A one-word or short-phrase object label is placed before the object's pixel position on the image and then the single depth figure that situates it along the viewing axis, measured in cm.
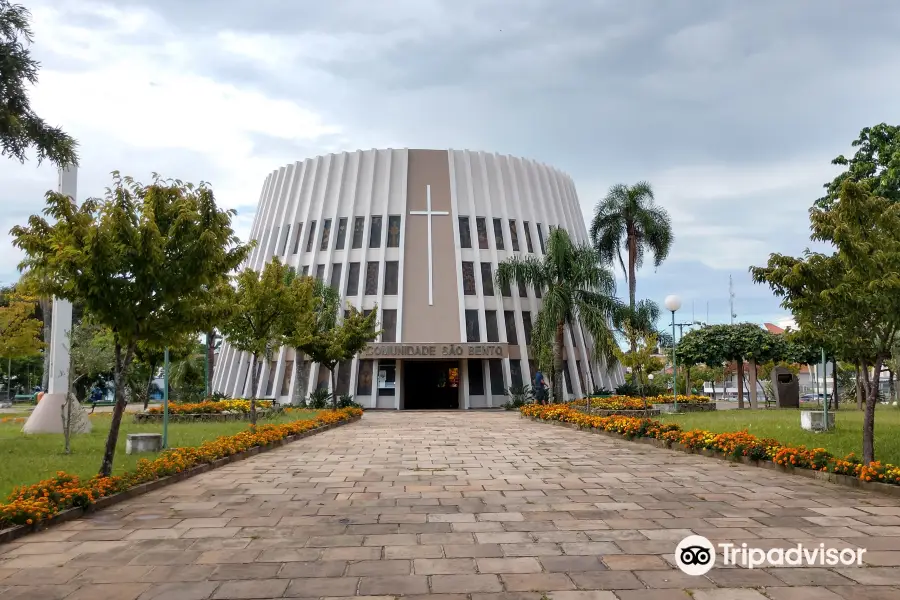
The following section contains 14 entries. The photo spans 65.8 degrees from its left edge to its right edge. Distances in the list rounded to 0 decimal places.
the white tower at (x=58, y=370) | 1561
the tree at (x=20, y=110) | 1283
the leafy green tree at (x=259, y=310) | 1883
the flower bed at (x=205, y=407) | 2498
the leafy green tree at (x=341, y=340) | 2817
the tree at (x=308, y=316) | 2047
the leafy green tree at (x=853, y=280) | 1041
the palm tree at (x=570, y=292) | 3041
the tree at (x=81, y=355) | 1590
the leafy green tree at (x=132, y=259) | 1007
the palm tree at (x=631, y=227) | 3838
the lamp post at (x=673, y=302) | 2330
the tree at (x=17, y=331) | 2972
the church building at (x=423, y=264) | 3725
